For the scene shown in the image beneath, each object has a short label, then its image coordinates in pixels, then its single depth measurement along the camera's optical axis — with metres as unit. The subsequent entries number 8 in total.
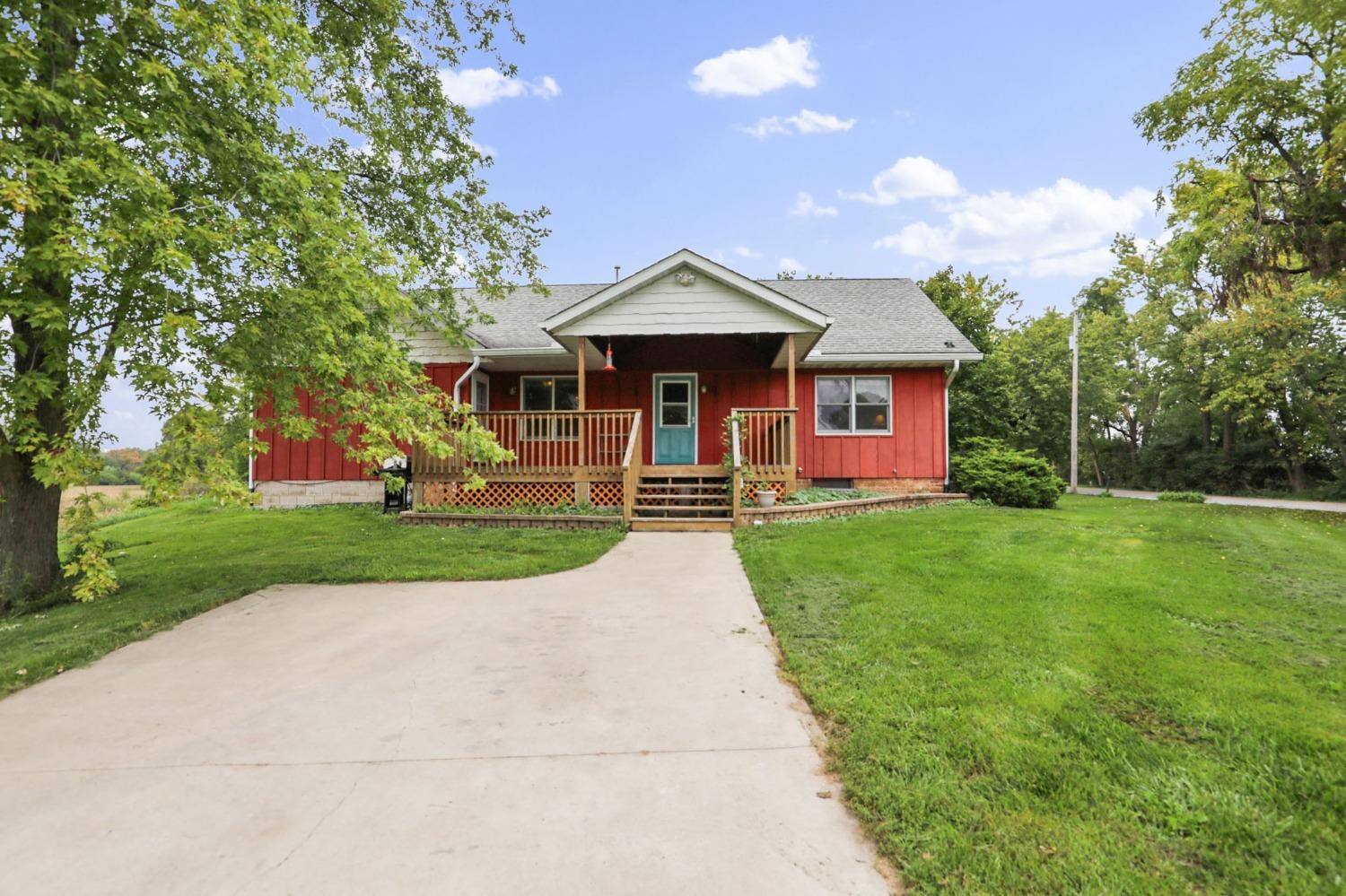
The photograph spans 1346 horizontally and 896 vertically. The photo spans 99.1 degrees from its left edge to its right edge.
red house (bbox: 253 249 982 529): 9.83
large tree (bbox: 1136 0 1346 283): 6.66
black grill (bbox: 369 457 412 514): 10.86
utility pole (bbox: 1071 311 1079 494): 19.06
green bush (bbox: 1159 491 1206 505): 15.08
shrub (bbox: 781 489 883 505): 9.63
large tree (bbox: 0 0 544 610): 3.84
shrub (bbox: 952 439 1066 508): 10.88
